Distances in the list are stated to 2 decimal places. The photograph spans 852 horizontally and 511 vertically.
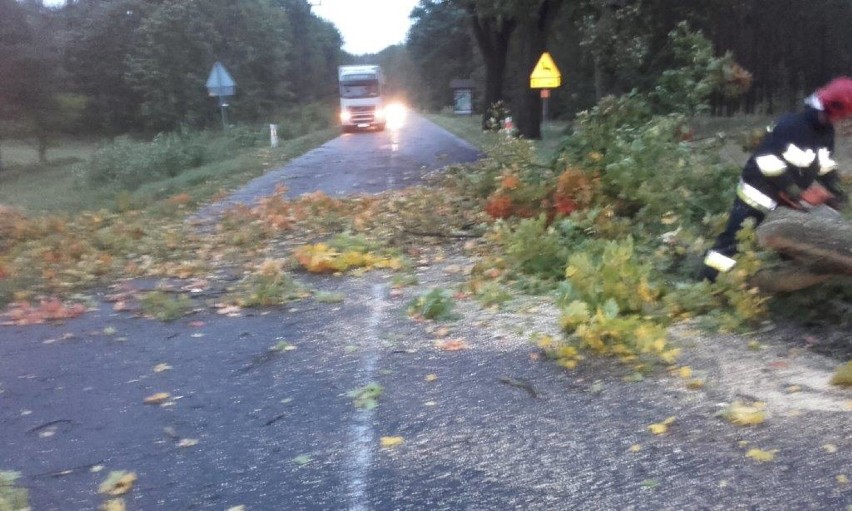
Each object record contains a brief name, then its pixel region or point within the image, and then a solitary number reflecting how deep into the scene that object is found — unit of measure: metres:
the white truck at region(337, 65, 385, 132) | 41.66
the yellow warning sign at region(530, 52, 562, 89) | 22.11
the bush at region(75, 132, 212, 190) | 28.23
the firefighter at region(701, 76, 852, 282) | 6.16
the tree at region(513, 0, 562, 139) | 24.73
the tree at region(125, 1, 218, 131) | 50.19
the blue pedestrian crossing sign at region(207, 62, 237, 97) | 25.58
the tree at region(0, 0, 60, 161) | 33.69
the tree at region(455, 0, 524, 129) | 31.78
